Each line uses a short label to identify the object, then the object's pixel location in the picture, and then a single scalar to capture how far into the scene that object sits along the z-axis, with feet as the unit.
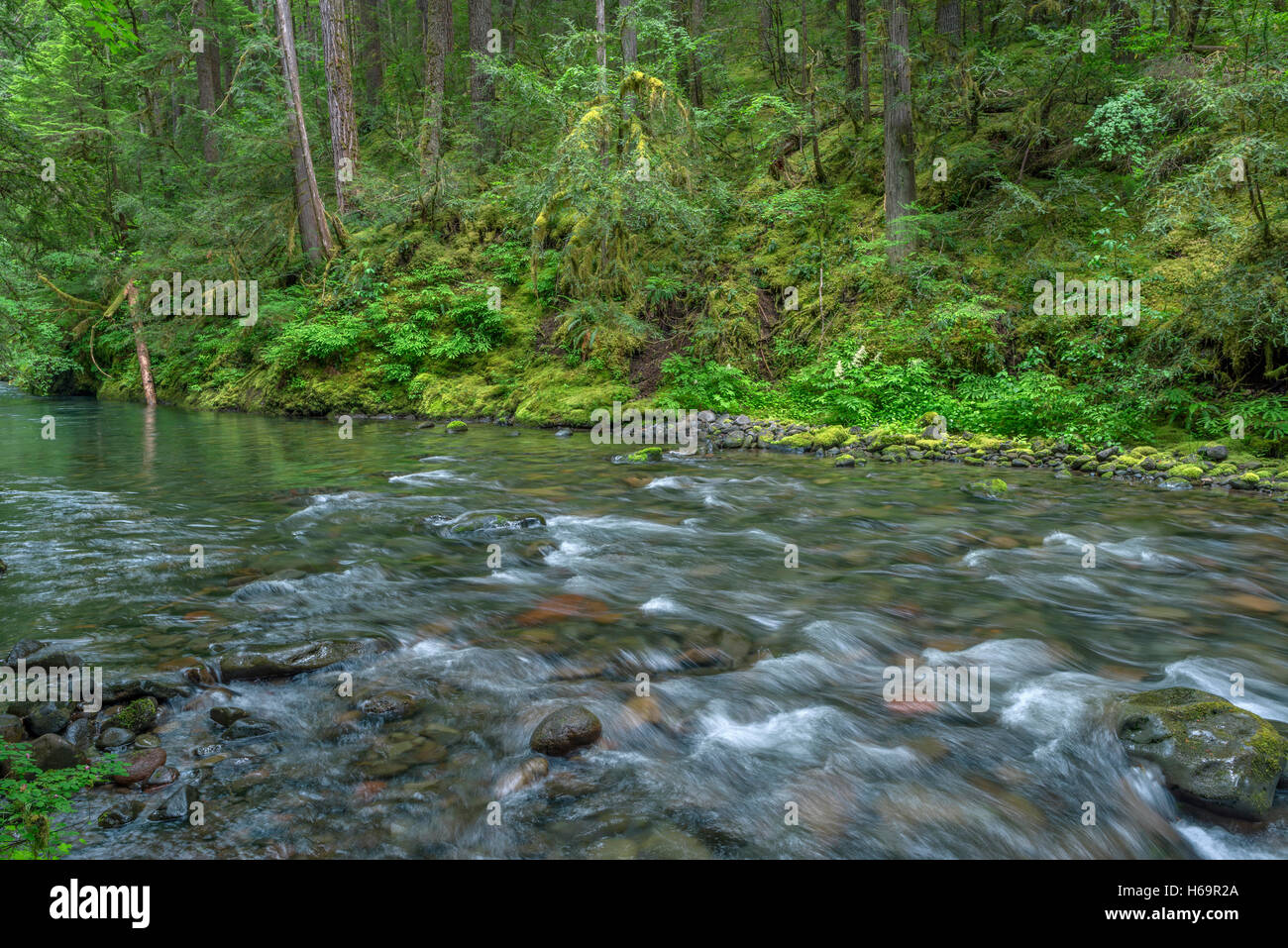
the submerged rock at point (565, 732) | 10.75
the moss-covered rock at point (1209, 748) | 9.42
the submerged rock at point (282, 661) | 12.48
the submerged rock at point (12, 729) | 9.79
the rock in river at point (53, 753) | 9.34
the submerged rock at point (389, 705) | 11.53
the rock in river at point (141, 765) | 9.39
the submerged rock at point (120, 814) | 8.52
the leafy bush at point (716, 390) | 42.11
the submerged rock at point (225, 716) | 10.98
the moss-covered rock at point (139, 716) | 10.59
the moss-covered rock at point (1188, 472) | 27.68
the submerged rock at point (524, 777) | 9.86
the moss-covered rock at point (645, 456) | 35.06
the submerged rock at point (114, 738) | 10.14
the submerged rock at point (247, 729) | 10.75
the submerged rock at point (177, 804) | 8.77
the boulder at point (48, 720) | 10.12
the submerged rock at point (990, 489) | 27.14
